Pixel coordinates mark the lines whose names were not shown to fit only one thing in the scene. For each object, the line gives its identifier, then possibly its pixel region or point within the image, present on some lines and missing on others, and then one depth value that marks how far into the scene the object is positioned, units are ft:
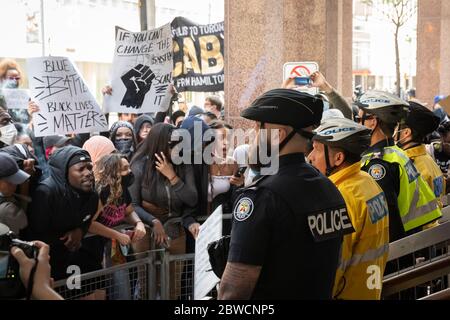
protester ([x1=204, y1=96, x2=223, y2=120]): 38.40
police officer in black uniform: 11.55
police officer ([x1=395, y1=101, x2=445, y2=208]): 21.79
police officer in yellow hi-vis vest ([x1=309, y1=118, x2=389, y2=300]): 14.51
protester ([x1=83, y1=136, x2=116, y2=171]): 24.16
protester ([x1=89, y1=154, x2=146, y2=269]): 21.16
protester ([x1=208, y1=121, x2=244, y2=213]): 24.22
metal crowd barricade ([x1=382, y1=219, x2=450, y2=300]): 17.24
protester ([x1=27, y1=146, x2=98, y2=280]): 18.86
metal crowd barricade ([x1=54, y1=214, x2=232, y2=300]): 18.93
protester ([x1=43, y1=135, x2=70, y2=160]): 27.17
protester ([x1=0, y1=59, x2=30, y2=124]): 30.45
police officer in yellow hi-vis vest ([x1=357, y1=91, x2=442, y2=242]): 18.11
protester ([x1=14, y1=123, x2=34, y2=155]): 25.52
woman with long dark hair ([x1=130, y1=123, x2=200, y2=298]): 22.79
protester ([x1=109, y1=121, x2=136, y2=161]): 28.40
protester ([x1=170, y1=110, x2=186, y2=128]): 38.63
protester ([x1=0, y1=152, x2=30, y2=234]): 17.78
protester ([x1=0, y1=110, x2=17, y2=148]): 24.59
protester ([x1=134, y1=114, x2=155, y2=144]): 30.30
